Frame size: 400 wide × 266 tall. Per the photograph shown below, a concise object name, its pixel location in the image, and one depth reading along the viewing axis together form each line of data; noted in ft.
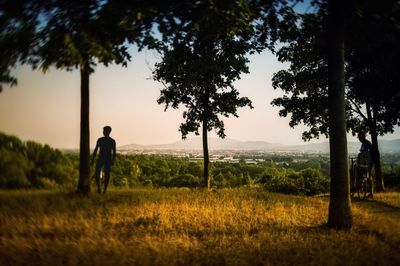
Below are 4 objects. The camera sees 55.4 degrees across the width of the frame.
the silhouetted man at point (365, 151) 48.85
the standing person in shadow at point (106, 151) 44.04
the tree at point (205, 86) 71.67
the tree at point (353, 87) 60.64
